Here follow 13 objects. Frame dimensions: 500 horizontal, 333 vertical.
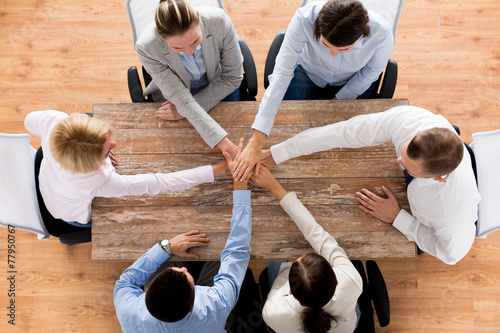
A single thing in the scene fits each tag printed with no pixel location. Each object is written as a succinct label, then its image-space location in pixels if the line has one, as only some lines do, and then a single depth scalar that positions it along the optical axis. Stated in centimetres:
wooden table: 178
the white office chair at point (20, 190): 189
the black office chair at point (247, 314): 199
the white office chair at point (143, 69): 210
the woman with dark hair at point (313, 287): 159
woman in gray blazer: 159
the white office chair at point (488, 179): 198
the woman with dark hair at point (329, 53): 157
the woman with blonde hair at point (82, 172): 155
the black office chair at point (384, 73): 206
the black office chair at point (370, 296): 185
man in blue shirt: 157
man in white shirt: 157
